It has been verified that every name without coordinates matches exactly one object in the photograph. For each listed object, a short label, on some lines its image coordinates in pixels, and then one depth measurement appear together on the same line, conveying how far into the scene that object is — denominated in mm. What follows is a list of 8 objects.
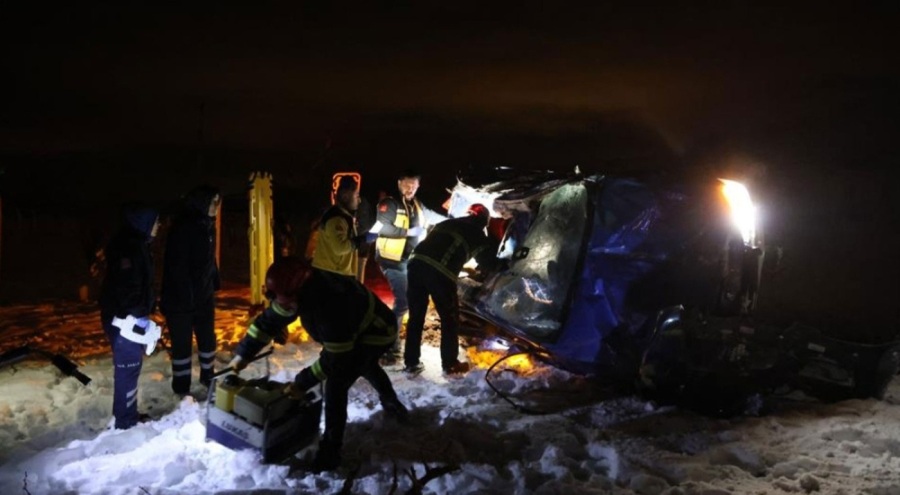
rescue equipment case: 3650
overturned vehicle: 4672
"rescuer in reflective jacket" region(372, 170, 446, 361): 6418
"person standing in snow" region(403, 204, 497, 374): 5809
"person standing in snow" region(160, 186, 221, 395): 5027
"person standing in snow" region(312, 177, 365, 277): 5844
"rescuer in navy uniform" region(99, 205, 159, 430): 4340
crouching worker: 3725
